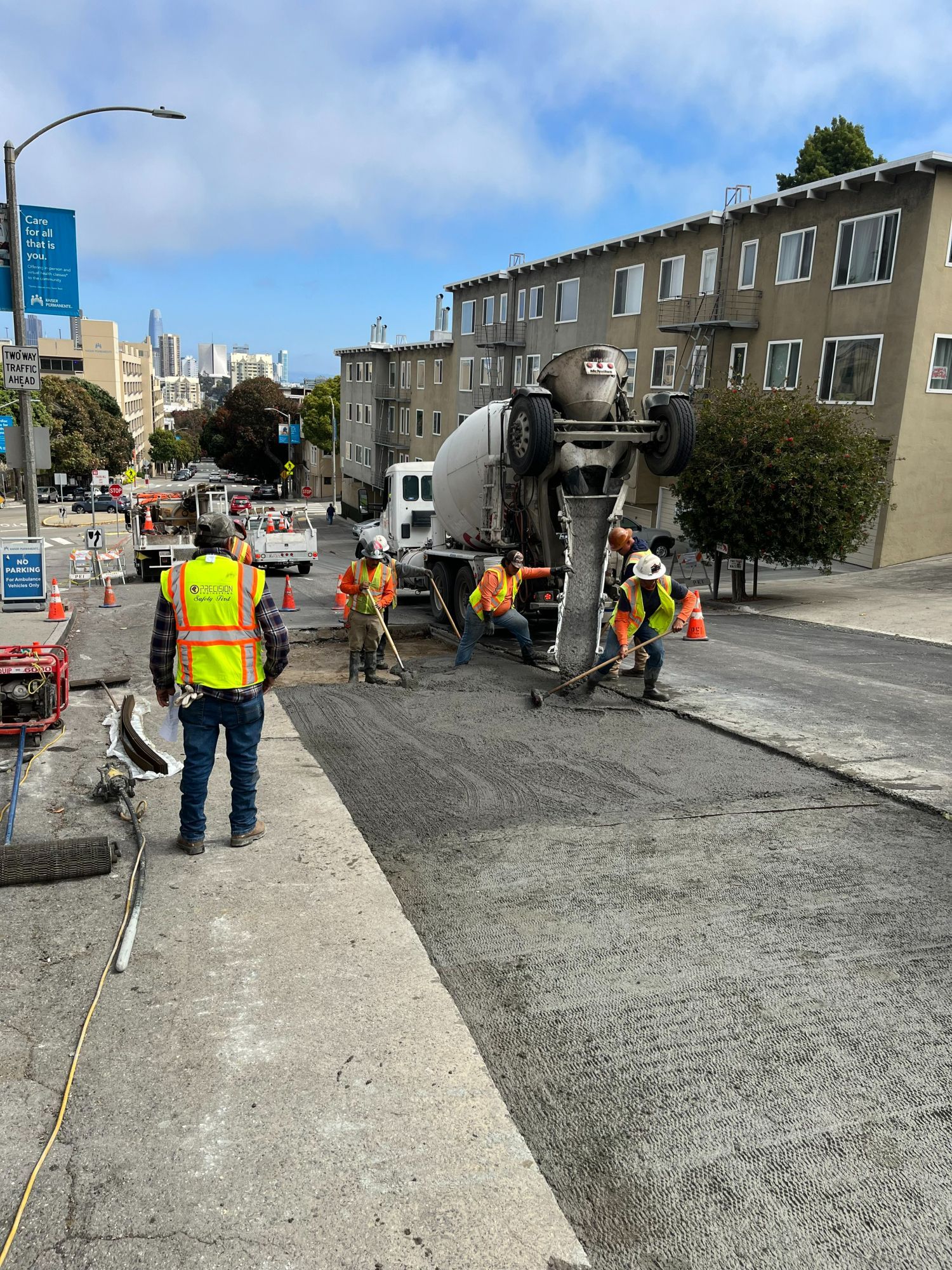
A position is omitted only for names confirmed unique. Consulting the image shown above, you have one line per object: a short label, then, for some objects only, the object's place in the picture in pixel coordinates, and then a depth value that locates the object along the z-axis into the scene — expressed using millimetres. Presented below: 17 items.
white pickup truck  24375
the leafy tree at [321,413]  73562
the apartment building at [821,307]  22125
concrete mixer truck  10461
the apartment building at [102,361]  100375
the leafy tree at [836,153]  39844
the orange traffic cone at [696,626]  8797
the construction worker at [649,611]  9031
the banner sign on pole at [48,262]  15258
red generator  7215
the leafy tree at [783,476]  18047
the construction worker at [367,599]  10156
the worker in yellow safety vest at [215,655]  5207
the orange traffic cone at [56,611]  15141
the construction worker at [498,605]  10508
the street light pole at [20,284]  14703
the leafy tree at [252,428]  80250
